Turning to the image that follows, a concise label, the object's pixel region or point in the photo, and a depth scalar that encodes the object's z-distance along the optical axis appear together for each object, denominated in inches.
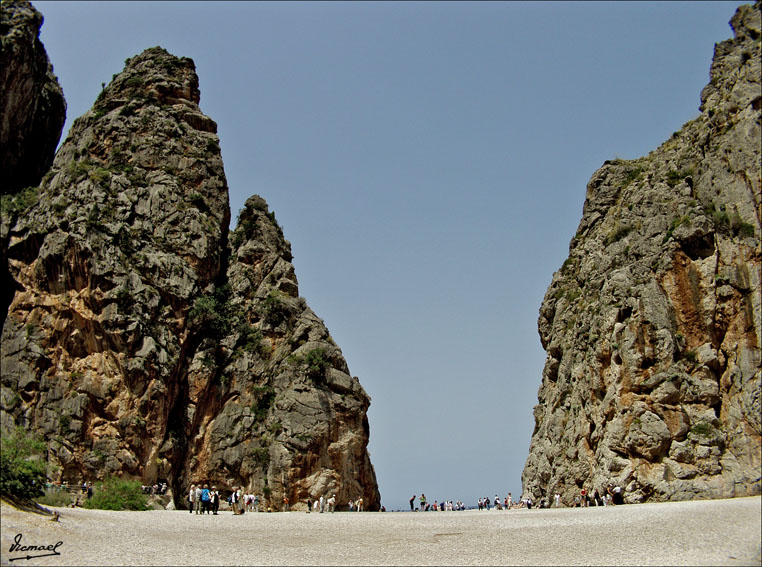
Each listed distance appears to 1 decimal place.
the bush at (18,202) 2410.2
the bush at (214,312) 2412.6
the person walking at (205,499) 1664.6
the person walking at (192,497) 1751.8
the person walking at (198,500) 1735.0
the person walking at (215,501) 1701.5
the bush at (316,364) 2358.5
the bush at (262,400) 2340.8
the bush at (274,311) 2564.0
